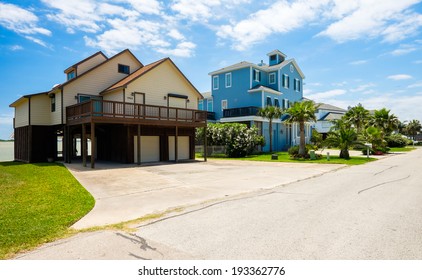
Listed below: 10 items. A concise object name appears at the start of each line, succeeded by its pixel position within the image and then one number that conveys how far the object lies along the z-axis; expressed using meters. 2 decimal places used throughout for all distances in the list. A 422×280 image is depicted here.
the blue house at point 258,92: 34.53
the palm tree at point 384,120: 41.09
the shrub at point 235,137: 28.22
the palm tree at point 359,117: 41.19
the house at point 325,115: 50.80
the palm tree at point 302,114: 25.41
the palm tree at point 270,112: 31.50
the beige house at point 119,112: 20.78
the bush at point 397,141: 48.30
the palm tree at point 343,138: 25.25
